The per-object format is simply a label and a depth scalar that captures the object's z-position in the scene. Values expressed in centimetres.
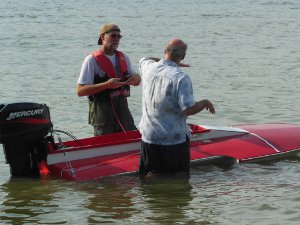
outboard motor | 1282
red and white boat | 1297
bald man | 1143
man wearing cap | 1321
